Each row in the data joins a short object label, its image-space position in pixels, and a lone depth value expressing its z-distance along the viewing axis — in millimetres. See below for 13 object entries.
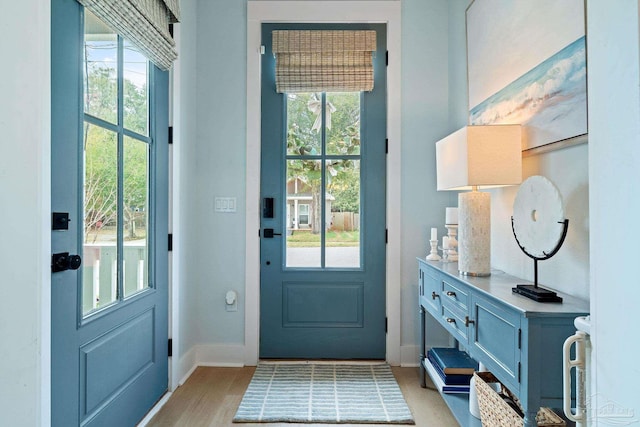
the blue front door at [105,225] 1336
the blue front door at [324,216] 2707
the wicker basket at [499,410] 1383
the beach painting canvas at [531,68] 1385
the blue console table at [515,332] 1114
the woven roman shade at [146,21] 1524
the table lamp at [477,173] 1589
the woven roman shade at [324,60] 2656
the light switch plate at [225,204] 2691
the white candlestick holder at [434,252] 2240
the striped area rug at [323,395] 1991
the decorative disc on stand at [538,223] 1242
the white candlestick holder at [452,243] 2236
